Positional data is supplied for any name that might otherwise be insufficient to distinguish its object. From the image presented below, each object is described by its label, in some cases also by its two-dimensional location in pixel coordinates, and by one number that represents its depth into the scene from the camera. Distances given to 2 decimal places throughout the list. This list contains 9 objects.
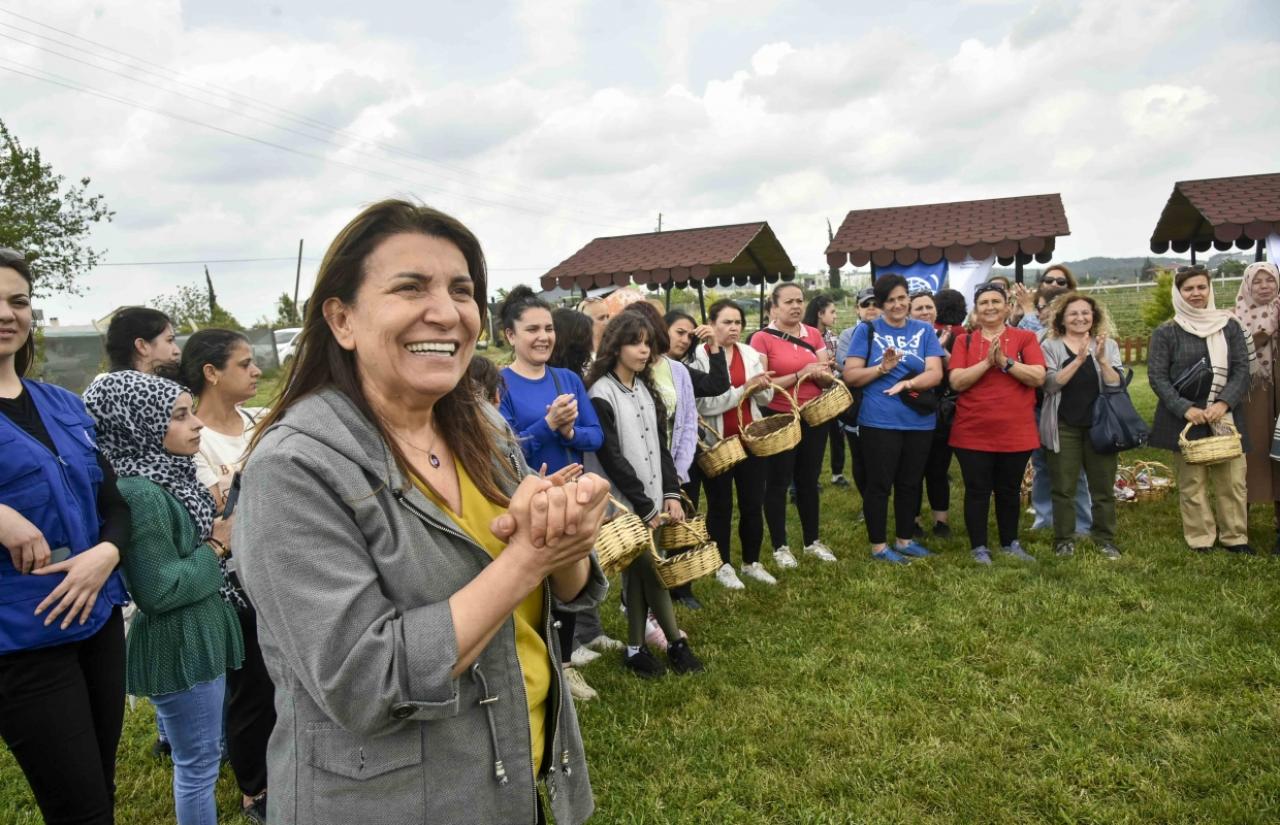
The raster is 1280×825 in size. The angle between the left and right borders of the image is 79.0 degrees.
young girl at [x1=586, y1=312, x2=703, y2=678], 4.43
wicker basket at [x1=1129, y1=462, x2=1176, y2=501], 7.50
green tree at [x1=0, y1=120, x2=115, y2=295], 14.45
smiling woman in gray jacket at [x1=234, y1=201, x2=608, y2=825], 1.18
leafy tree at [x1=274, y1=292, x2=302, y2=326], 41.17
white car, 25.44
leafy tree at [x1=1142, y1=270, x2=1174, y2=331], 24.01
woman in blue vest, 2.10
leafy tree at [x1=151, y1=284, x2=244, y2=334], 36.75
